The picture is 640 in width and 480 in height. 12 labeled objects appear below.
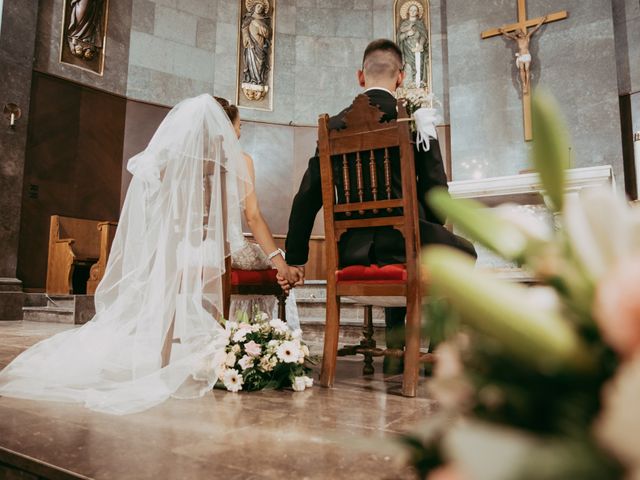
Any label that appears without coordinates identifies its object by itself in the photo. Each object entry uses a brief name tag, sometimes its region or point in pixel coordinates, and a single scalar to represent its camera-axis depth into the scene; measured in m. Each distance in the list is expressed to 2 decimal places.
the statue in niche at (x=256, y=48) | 9.70
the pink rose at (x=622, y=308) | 0.30
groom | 2.63
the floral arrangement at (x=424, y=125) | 2.52
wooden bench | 7.03
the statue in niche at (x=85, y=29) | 8.29
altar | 5.38
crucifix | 7.66
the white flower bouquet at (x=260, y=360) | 2.55
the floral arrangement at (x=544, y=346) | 0.29
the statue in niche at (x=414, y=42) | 9.53
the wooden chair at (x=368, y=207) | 2.45
